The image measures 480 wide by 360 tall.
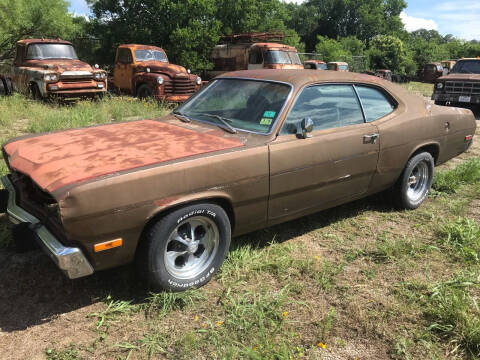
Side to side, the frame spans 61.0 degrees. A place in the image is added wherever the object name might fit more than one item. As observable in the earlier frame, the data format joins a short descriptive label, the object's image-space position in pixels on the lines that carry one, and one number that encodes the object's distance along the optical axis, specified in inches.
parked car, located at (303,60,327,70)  868.8
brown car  95.7
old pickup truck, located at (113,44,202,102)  432.4
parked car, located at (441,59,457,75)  1247.9
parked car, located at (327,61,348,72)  907.4
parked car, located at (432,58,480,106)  438.9
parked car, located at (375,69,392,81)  1018.9
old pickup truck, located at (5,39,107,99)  387.9
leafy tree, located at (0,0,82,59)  591.2
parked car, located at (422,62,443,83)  1191.1
